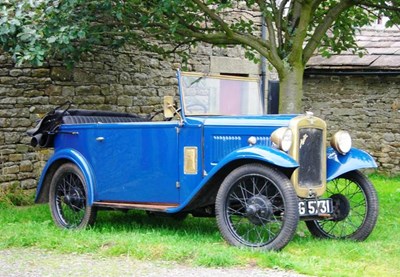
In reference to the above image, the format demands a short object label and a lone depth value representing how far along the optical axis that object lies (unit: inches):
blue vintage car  260.8
